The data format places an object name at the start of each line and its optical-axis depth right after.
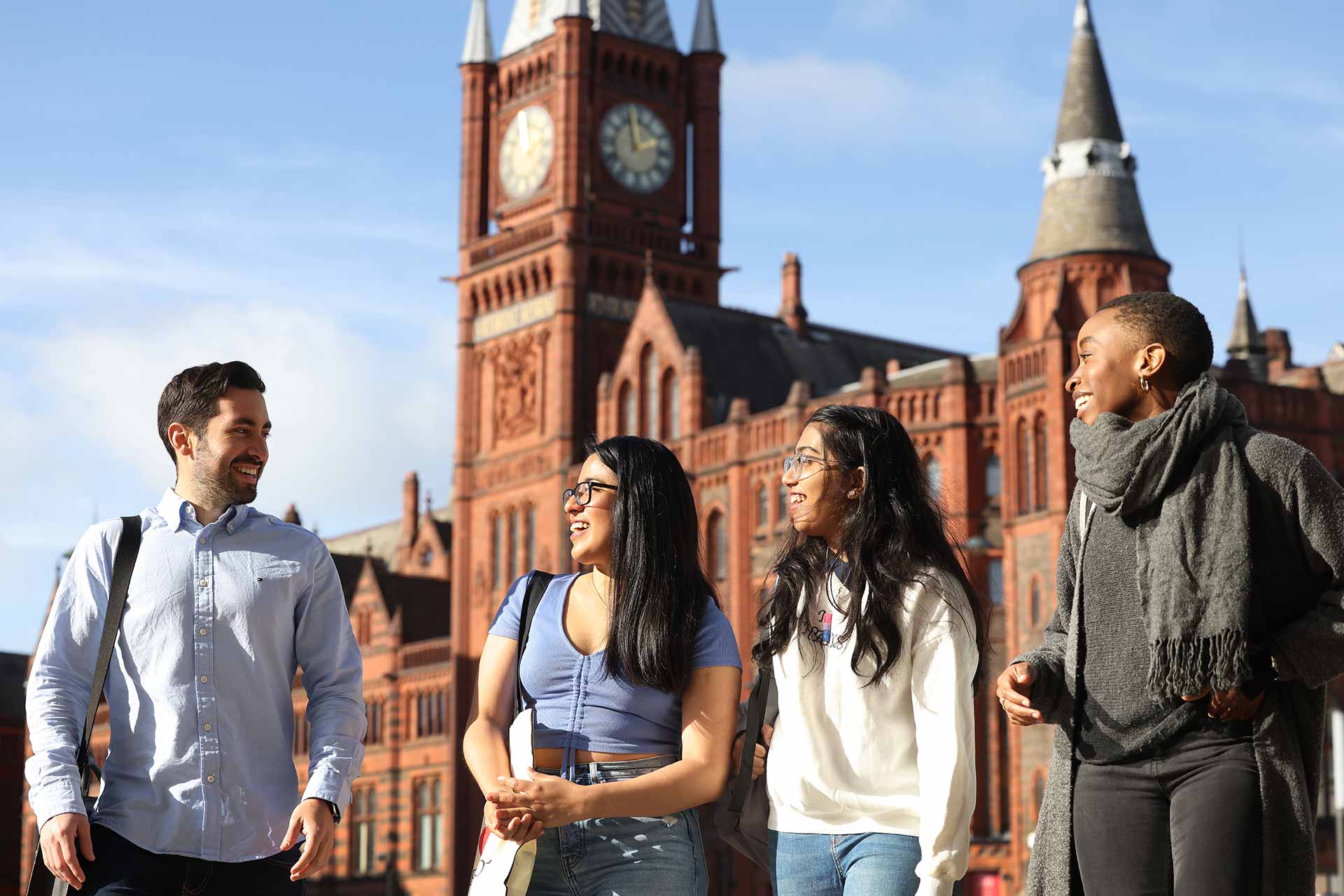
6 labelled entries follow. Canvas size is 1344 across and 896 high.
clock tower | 56.56
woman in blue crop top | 6.14
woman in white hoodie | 6.30
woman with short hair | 5.74
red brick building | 44.44
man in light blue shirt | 6.41
